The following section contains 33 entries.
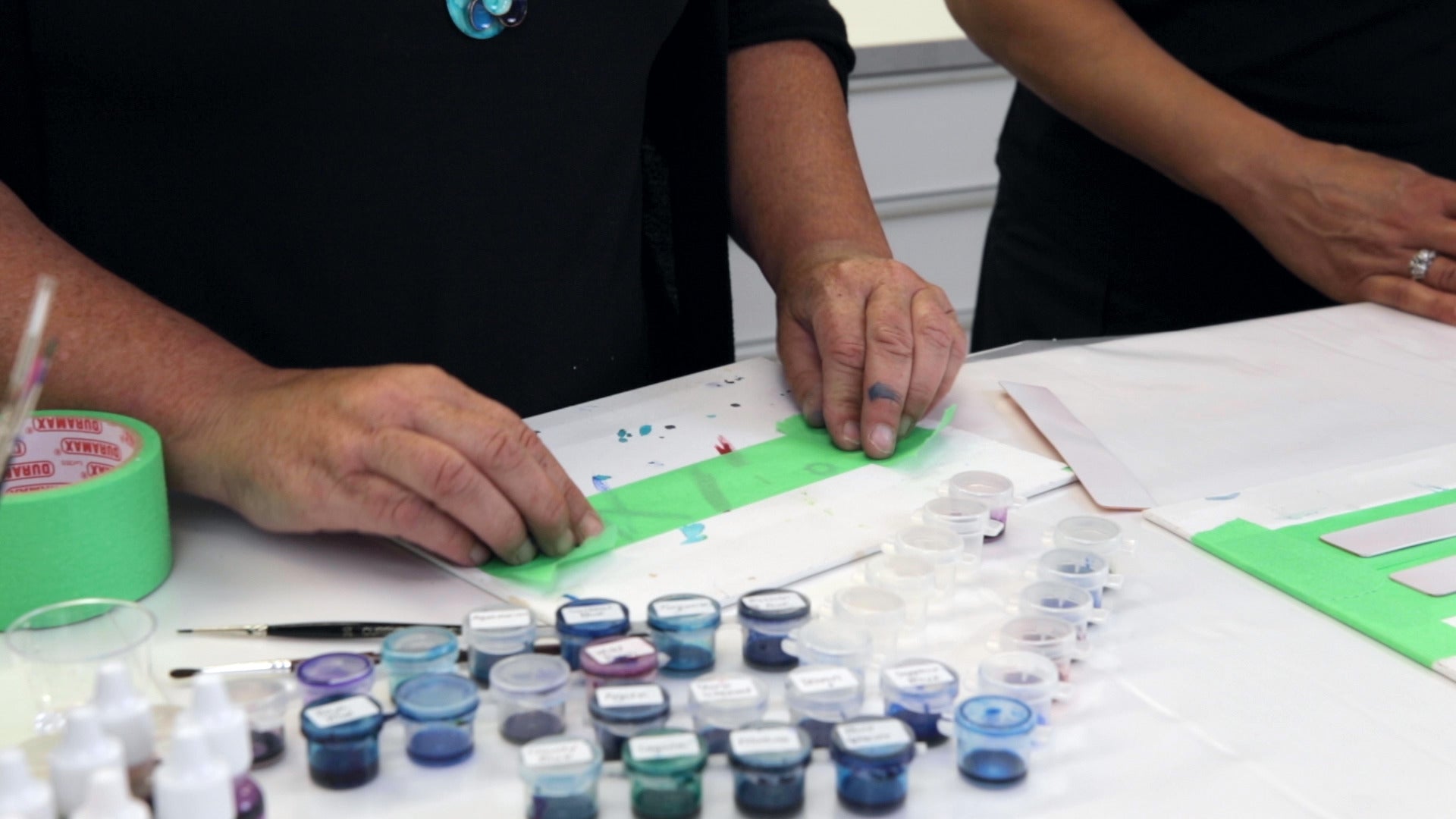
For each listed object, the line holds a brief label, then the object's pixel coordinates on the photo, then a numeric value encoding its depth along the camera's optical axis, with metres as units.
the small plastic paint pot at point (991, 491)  1.53
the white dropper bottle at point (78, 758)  1.27
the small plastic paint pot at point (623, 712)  1.34
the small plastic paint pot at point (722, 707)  1.35
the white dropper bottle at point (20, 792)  1.26
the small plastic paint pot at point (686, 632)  1.40
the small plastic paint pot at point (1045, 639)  1.41
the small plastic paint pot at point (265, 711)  1.34
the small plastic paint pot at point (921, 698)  1.36
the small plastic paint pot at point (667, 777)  1.31
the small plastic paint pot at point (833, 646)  1.39
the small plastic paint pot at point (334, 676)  1.37
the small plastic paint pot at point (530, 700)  1.36
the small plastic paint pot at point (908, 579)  1.45
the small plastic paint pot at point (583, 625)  1.40
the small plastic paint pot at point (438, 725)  1.35
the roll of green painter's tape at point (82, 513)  1.41
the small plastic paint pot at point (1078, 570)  1.46
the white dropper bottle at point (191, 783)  1.26
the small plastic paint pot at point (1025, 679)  1.37
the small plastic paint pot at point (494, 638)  1.39
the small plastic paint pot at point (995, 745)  1.34
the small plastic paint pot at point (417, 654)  1.38
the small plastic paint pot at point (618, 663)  1.38
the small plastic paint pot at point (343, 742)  1.33
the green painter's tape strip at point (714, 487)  1.51
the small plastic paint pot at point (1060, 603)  1.43
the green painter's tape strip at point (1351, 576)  1.44
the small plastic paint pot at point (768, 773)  1.31
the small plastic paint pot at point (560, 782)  1.31
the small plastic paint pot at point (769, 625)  1.41
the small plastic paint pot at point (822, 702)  1.36
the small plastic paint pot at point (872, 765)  1.32
